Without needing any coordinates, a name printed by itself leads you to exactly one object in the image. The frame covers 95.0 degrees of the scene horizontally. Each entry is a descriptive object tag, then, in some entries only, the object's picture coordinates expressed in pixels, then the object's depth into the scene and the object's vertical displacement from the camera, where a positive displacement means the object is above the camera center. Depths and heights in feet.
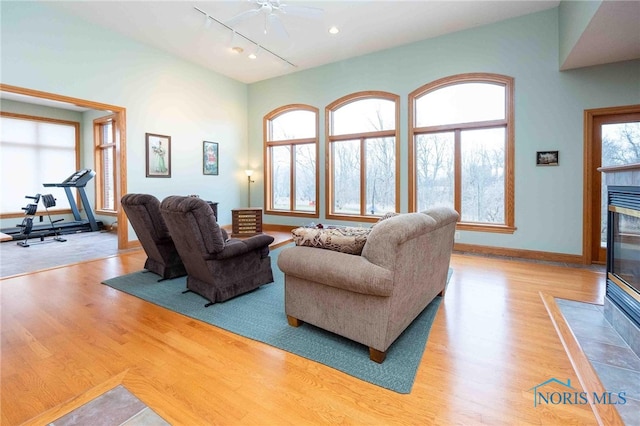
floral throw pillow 6.71 -0.67
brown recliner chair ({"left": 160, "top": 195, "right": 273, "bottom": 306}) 8.66 -1.33
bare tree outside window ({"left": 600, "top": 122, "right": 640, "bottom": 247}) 12.85 +2.81
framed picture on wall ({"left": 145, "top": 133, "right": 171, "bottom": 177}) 18.22 +3.63
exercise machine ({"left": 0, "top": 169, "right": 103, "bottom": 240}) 20.97 -0.70
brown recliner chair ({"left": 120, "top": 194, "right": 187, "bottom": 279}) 11.28 -0.84
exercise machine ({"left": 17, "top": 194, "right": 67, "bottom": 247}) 19.19 -1.06
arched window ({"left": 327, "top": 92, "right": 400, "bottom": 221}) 18.81 +3.70
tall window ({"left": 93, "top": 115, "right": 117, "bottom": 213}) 25.40 +4.09
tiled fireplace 6.91 -1.17
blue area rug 6.10 -3.15
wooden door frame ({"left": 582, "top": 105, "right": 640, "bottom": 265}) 13.46 +1.34
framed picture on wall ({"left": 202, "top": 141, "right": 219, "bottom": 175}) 21.70 +4.04
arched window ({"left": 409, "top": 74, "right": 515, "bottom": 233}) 15.51 +3.45
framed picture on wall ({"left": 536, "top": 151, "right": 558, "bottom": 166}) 14.20 +2.50
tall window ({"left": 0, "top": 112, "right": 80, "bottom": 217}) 23.03 +4.76
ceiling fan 12.38 +8.64
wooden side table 19.54 -0.67
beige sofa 5.94 -1.58
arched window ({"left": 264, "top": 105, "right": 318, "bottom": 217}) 22.12 +4.02
